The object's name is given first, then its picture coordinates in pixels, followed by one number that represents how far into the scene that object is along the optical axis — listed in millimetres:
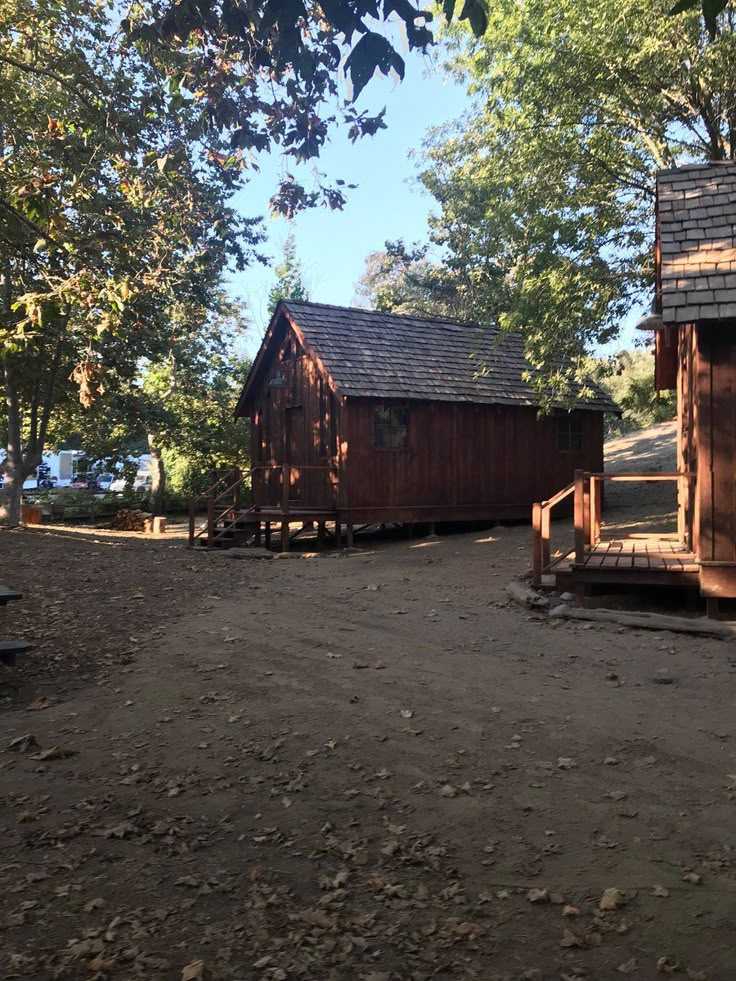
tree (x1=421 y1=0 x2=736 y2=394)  16375
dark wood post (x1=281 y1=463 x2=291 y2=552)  17953
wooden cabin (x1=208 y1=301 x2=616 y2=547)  19266
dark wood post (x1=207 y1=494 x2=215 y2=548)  19019
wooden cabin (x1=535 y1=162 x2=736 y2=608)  9352
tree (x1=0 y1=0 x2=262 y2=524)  10094
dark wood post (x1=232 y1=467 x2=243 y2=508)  20000
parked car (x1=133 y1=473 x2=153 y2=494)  34278
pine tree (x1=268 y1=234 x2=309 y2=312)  44875
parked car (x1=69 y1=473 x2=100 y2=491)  34938
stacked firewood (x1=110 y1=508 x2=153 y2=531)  28266
